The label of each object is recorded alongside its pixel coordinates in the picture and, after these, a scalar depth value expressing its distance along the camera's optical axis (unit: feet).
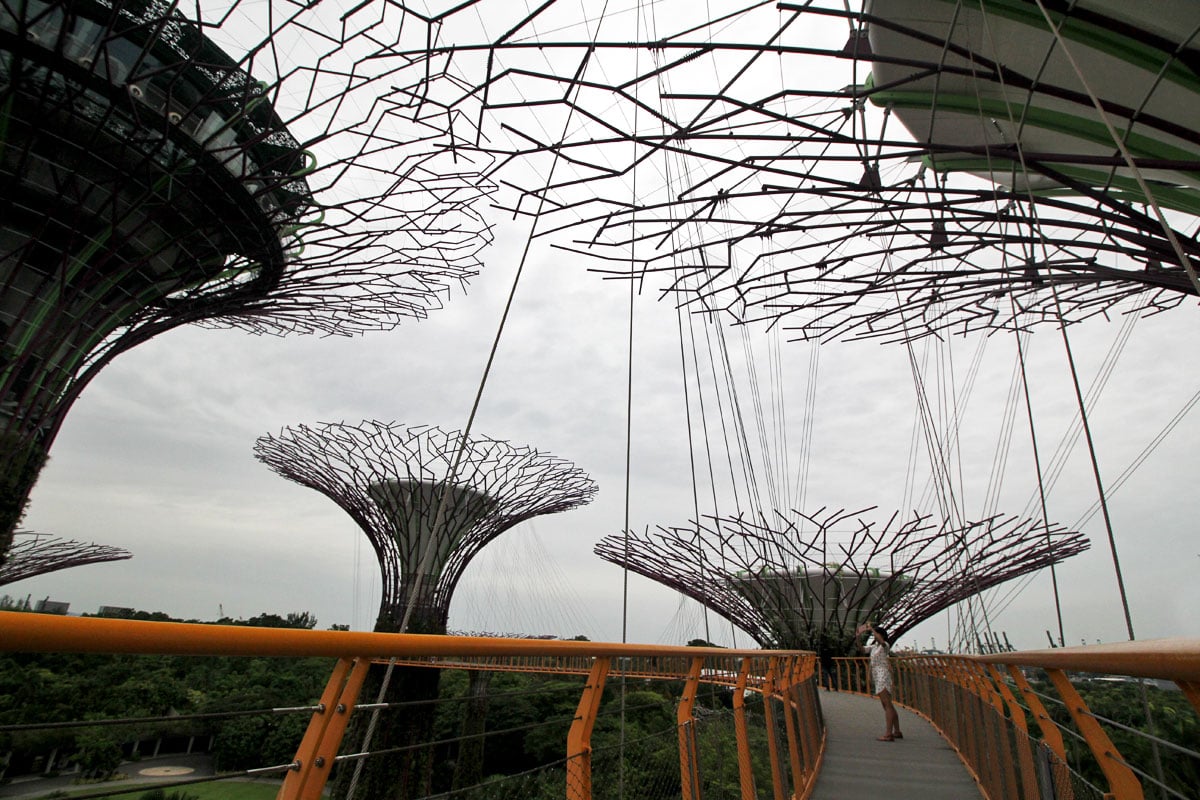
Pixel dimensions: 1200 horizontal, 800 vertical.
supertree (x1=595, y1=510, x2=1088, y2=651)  48.75
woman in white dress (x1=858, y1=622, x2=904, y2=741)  22.90
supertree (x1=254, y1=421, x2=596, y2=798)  52.95
